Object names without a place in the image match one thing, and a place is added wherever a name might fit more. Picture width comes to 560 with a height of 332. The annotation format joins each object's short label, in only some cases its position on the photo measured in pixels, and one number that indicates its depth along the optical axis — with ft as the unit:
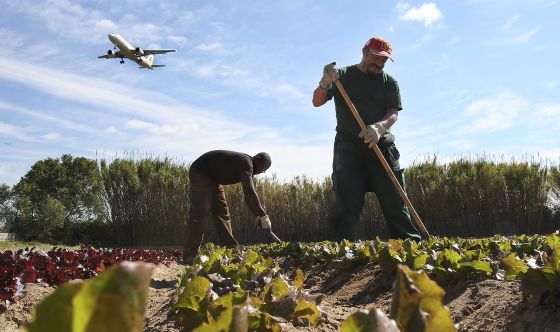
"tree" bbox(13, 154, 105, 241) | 59.67
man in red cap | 22.70
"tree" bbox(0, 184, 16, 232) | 61.82
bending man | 22.47
